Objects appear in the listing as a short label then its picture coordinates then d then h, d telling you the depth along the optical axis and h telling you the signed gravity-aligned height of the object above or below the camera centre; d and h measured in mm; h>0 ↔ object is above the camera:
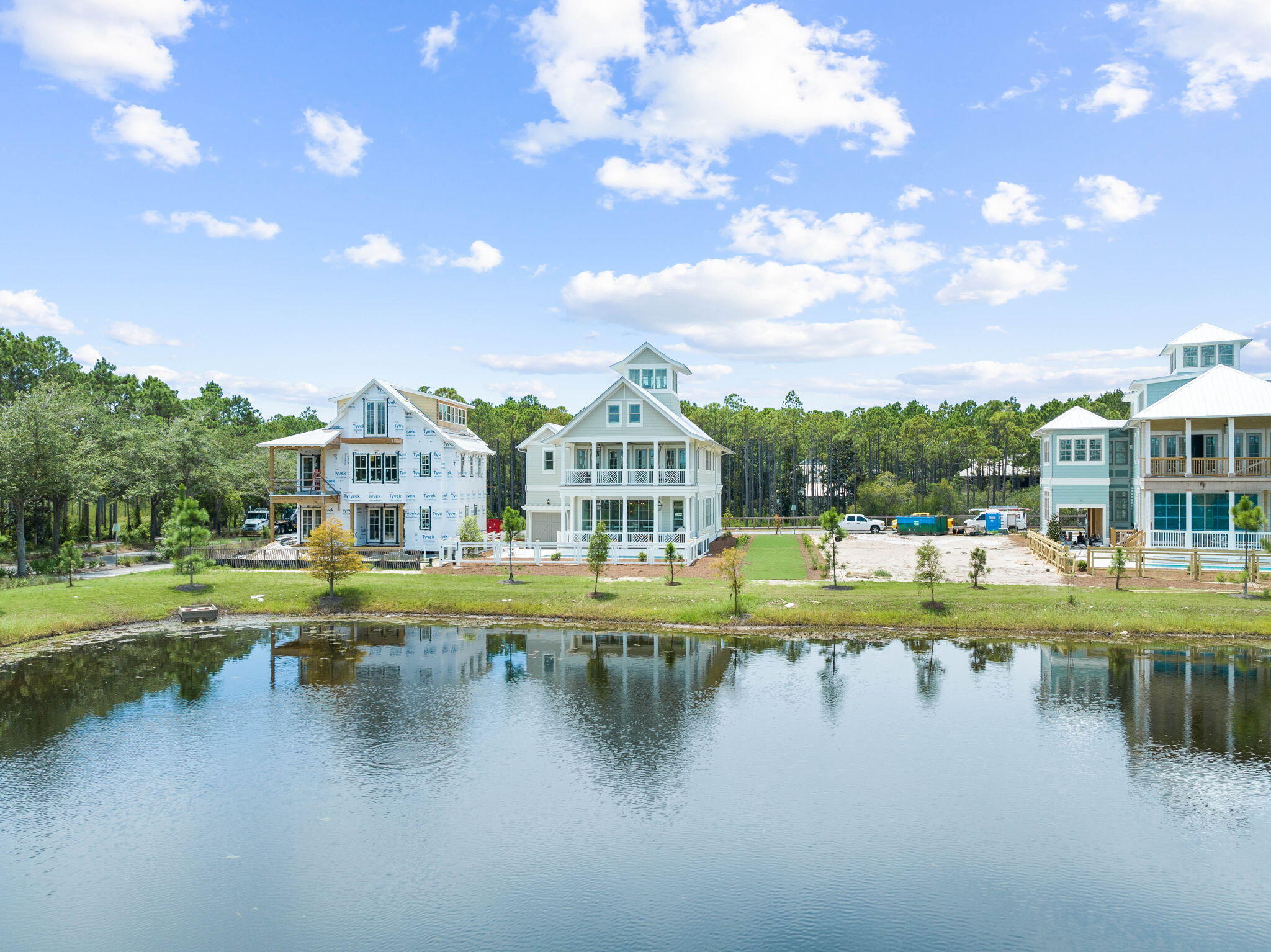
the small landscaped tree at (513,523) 36812 -1285
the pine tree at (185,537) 33812 -1682
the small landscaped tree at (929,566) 29031 -2754
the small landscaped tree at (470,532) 42688 -1983
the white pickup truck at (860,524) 59209 -2507
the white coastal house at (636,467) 41562 +1419
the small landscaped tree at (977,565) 30672 -2882
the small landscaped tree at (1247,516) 30267 -1113
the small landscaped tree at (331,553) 32000 -2270
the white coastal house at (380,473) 43688 +1243
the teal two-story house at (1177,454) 37500 +1794
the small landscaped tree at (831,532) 32406 -1900
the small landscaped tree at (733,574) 29109 -3048
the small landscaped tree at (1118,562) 30188 -2771
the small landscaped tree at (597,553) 31703 -2328
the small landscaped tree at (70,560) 32625 -2459
